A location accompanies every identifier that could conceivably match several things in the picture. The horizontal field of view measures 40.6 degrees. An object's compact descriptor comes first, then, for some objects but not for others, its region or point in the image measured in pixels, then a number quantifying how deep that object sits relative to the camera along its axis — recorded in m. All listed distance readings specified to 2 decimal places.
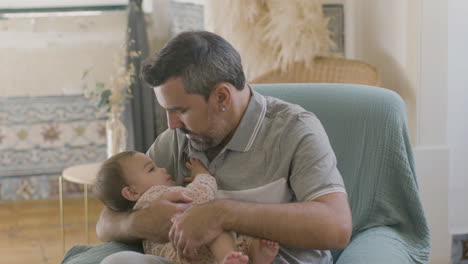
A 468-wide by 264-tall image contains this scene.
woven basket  2.76
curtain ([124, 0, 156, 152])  3.62
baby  1.48
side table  2.89
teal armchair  1.61
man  1.39
